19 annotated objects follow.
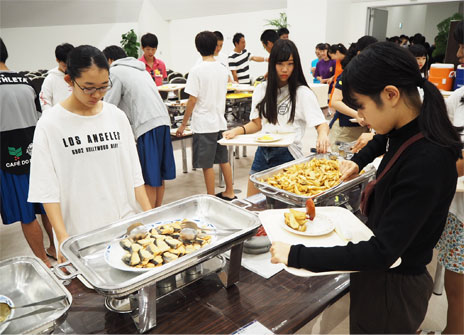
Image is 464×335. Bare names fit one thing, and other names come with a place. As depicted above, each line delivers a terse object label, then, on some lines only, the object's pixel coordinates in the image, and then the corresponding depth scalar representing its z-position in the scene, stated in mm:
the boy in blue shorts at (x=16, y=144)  1952
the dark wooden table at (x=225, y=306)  872
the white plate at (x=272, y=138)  1777
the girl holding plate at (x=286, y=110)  1877
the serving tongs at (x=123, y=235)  954
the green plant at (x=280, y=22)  7959
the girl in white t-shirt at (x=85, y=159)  1171
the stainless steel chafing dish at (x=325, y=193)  1370
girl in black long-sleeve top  720
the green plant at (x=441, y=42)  6789
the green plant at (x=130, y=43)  10000
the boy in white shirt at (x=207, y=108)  2859
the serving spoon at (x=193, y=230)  938
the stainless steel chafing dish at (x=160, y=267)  790
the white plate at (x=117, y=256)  825
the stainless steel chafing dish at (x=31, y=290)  712
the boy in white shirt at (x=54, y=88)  2580
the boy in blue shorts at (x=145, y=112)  2412
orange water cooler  3344
